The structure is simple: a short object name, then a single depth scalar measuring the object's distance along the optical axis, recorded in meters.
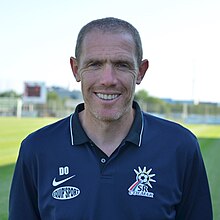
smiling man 2.17
